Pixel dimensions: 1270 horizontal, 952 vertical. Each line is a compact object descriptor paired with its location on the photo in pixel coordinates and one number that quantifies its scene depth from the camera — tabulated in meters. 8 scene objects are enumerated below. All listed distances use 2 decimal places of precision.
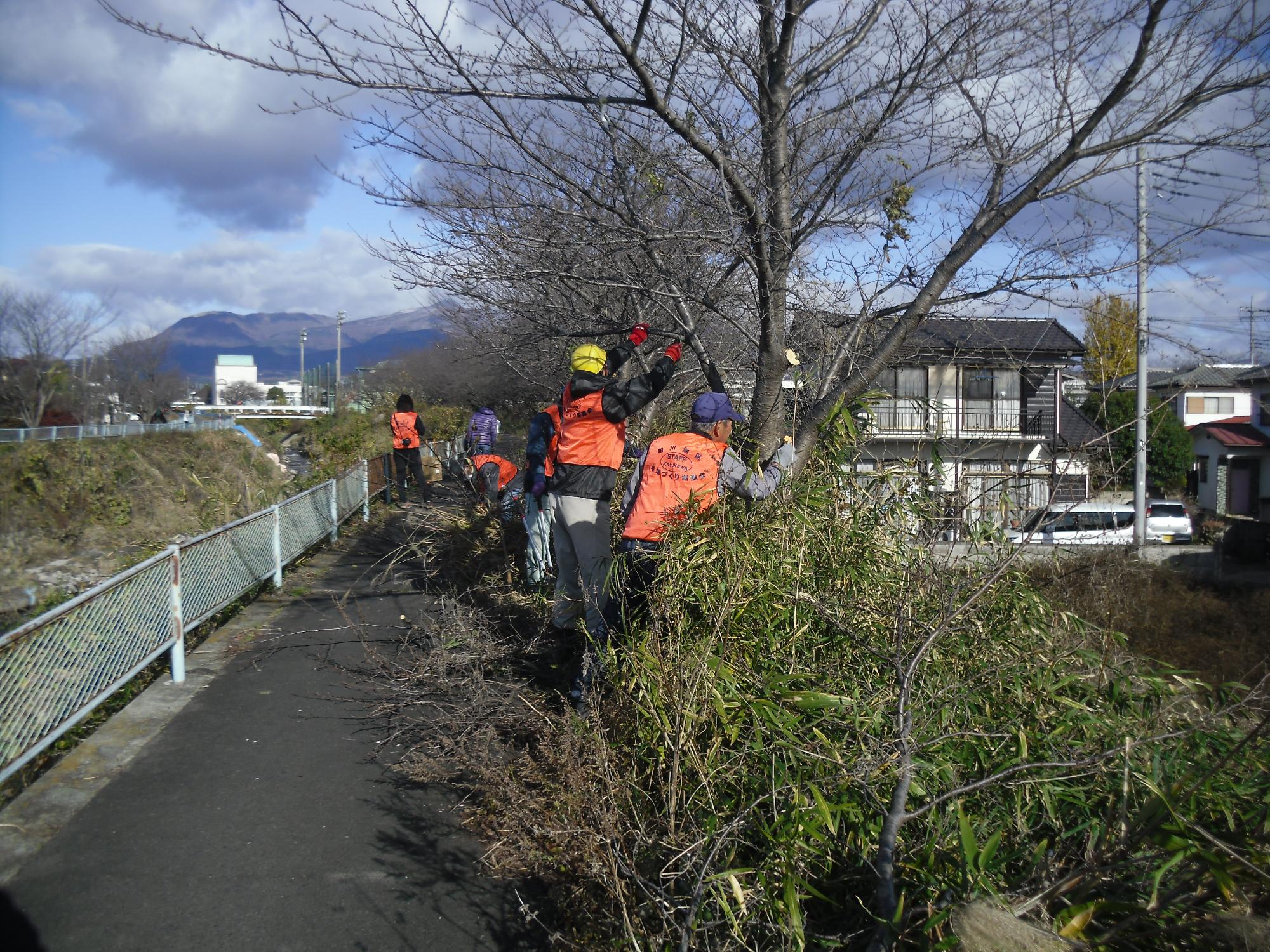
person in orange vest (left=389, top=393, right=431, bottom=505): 12.20
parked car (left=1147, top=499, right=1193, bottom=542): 27.34
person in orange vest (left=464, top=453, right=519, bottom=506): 7.35
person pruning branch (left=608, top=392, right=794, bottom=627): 4.35
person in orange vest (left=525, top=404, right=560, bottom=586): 6.29
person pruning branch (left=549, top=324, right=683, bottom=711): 5.13
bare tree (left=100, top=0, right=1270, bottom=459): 4.67
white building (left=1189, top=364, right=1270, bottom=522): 35.56
